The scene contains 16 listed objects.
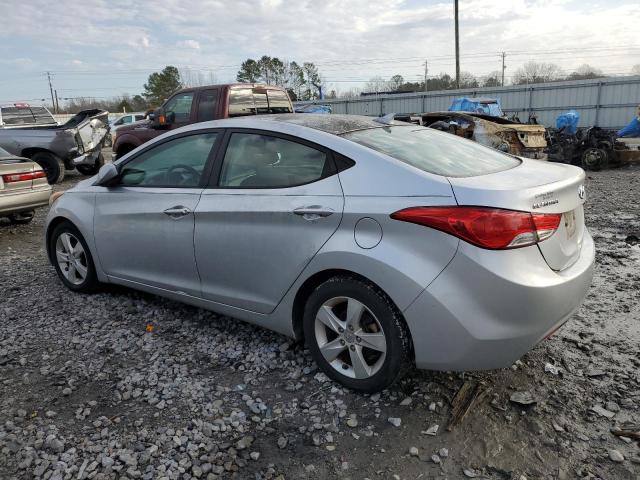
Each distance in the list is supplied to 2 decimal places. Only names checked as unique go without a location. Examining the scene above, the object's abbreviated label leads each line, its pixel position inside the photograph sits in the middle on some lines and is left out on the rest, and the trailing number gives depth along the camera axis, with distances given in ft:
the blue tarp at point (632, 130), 48.02
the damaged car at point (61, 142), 38.63
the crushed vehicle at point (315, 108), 71.51
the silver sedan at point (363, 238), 8.14
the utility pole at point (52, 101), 245.45
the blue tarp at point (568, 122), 48.37
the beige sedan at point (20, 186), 23.39
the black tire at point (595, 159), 42.26
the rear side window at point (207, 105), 32.01
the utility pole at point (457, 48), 100.72
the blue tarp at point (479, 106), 63.98
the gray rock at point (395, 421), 8.92
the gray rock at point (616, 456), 7.90
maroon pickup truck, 32.04
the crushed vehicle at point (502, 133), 41.06
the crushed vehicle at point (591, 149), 42.47
